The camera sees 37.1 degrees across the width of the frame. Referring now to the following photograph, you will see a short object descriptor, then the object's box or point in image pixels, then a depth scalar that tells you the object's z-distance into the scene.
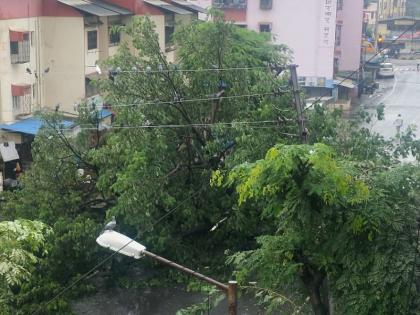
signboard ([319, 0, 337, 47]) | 39.03
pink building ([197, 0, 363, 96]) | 39.56
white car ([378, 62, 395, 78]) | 50.24
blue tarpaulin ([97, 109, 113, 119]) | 24.75
